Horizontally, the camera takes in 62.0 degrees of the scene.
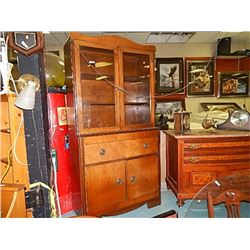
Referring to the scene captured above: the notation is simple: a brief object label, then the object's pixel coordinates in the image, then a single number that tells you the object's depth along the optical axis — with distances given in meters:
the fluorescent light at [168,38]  3.39
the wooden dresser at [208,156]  2.27
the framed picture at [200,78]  3.79
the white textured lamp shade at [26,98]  1.20
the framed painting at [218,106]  3.75
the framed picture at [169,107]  3.75
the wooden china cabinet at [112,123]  1.98
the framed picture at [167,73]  3.72
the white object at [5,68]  1.12
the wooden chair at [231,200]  1.12
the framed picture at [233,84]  3.85
